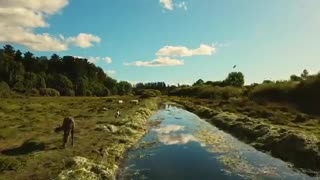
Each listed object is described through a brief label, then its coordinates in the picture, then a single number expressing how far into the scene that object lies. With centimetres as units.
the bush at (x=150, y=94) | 9259
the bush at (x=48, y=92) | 8910
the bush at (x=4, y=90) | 7012
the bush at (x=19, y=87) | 8708
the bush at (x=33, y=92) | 8521
